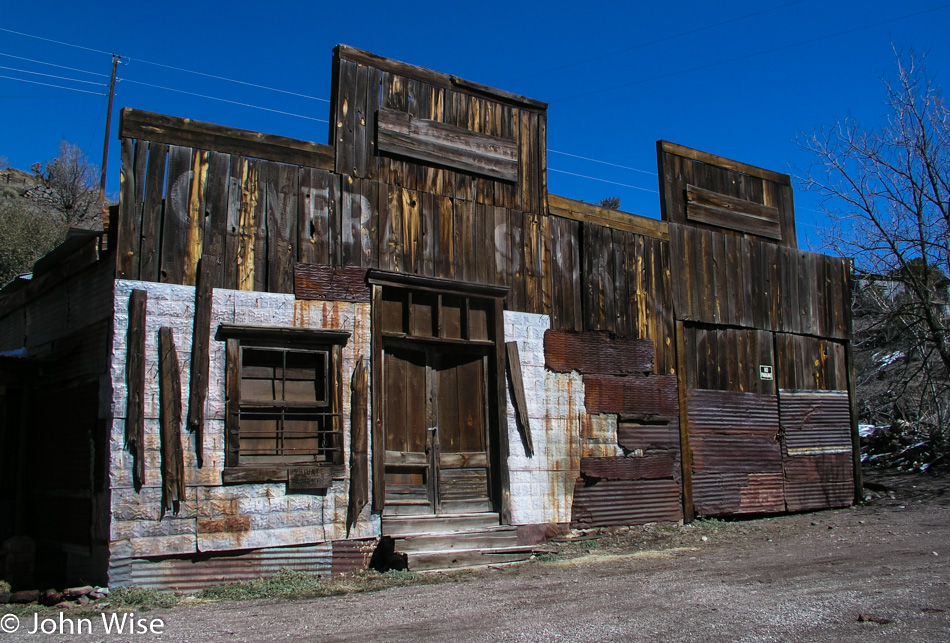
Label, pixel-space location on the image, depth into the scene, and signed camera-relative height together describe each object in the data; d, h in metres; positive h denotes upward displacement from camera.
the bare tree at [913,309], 14.98 +2.31
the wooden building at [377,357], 7.59 +0.84
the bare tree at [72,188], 32.31 +10.45
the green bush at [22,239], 22.11 +5.61
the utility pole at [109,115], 29.49 +12.00
